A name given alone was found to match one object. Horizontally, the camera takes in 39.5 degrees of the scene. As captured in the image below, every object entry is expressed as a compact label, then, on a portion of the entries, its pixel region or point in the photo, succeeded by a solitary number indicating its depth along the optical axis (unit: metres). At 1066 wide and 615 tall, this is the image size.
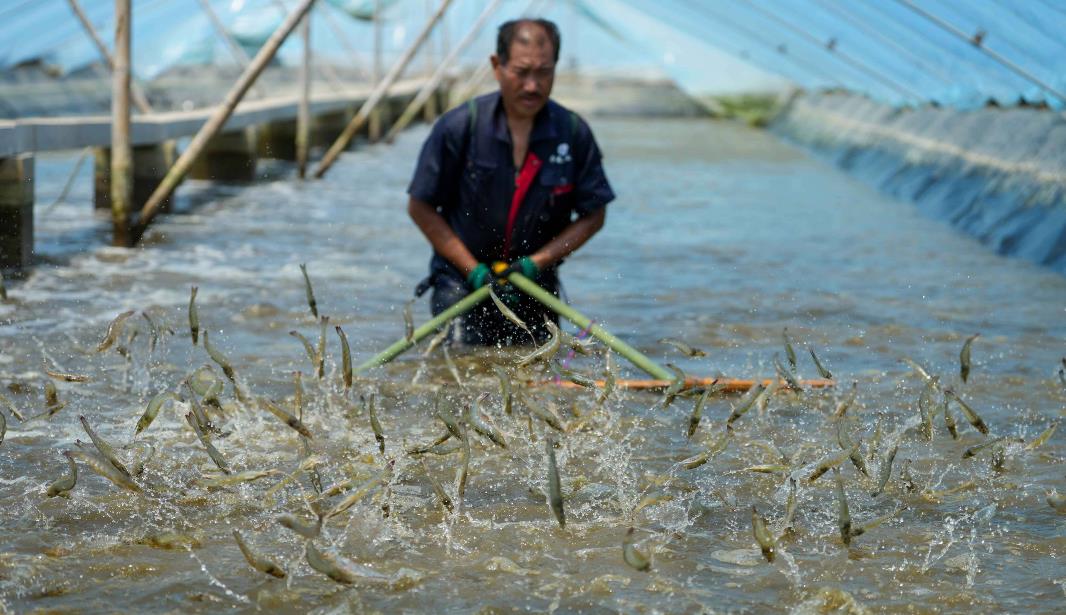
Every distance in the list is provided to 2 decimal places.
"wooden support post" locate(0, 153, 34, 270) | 8.65
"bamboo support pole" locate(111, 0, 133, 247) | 9.45
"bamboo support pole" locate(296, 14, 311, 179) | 16.28
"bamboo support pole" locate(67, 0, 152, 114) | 11.56
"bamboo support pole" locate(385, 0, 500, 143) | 24.59
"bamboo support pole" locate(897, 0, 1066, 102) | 11.02
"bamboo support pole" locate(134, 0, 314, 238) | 9.85
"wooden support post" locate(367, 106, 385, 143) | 22.95
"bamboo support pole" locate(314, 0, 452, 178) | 16.50
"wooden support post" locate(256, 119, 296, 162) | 19.55
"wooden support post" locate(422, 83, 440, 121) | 32.38
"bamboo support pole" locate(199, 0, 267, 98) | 17.52
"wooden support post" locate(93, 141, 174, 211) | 11.80
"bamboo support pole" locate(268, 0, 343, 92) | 23.71
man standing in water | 5.89
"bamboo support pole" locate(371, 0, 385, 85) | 24.14
